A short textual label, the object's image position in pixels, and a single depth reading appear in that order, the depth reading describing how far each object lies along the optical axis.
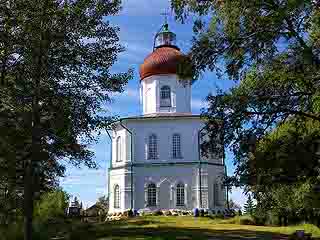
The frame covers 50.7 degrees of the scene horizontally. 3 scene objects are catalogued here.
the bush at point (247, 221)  21.83
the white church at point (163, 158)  29.56
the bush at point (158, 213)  28.22
